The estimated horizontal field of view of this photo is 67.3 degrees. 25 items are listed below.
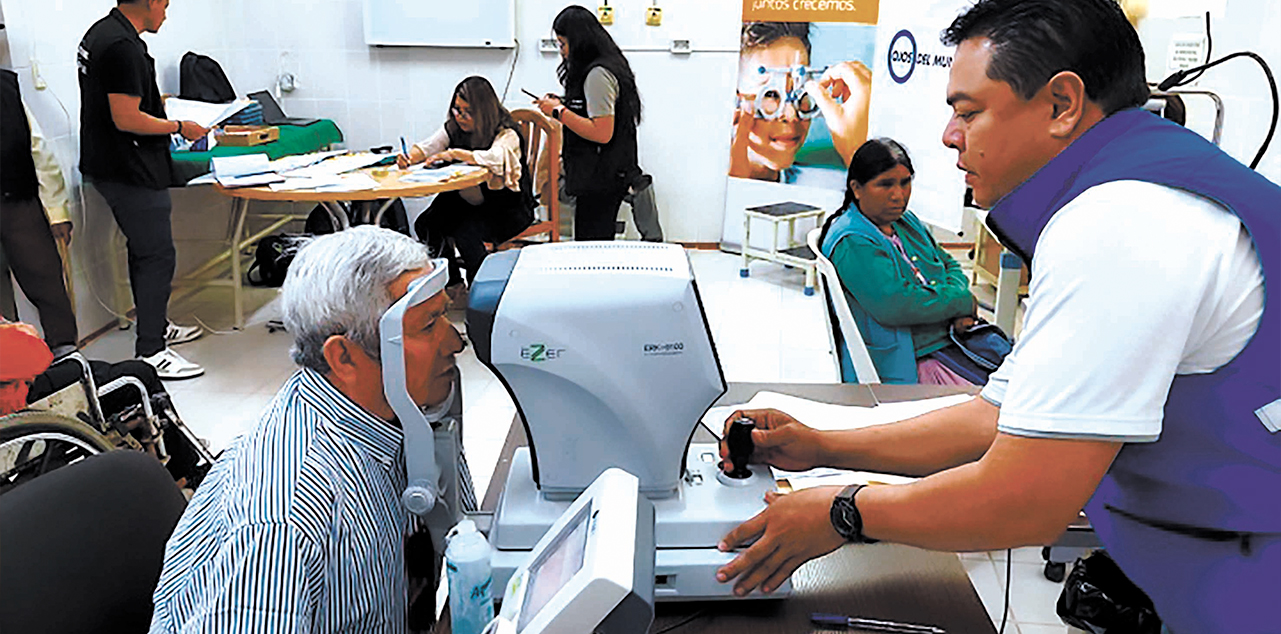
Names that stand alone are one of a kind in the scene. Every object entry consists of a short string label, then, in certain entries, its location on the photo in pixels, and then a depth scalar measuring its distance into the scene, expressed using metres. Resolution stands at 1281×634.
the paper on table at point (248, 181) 3.88
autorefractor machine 1.10
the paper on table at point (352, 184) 3.87
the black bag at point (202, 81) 4.93
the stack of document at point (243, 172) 3.90
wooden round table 3.82
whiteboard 5.47
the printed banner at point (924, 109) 3.99
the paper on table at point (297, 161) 4.33
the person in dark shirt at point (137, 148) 3.50
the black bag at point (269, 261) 5.03
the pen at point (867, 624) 1.14
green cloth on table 4.36
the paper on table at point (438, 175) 4.09
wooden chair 4.58
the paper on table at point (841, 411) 1.65
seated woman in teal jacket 2.40
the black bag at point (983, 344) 2.45
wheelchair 1.87
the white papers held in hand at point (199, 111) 4.30
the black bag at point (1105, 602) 1.47
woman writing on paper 4.44
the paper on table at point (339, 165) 4.19
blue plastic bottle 1.03
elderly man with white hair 1.02
